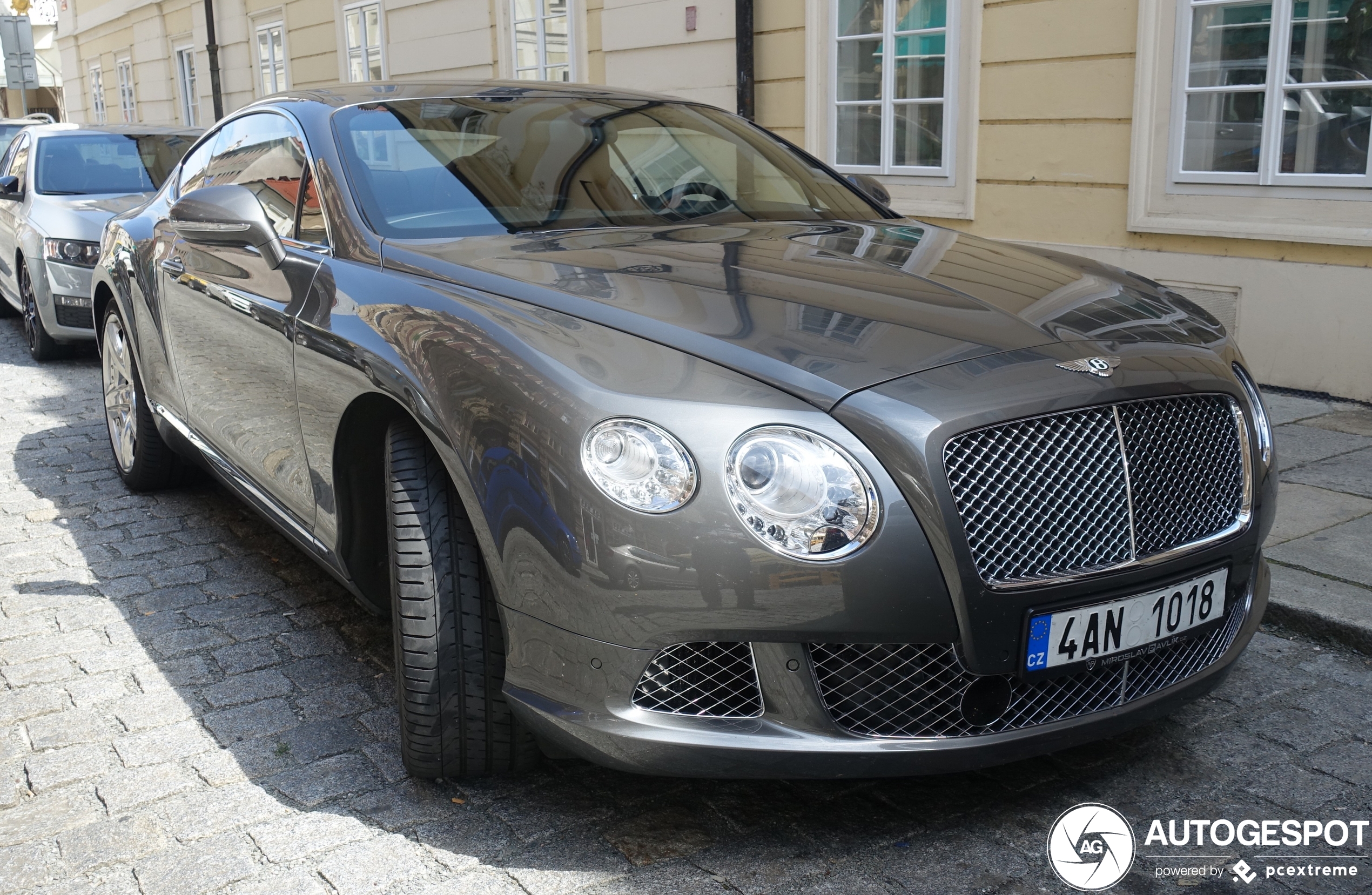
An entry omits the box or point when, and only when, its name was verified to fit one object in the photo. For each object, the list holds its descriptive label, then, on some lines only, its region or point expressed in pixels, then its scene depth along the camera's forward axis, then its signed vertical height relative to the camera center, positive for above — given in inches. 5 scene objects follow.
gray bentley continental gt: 84.3 -23.0
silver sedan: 320.2 -8.8
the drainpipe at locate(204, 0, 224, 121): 748.6 +65.4
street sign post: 666.2 +61.6
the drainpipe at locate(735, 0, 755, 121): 359.6 +29.7
